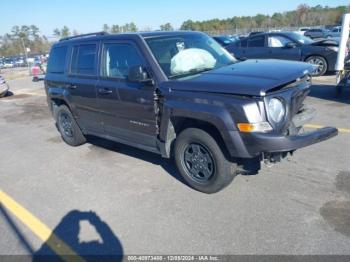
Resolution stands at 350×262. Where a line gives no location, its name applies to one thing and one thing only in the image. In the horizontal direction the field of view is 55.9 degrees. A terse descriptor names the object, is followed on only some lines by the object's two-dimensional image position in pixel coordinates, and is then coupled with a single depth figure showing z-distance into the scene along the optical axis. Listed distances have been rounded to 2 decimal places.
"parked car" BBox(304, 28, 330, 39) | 27.55
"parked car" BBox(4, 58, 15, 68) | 46.37
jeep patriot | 3.45
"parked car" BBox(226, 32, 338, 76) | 11.19
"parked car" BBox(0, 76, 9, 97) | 14.65
